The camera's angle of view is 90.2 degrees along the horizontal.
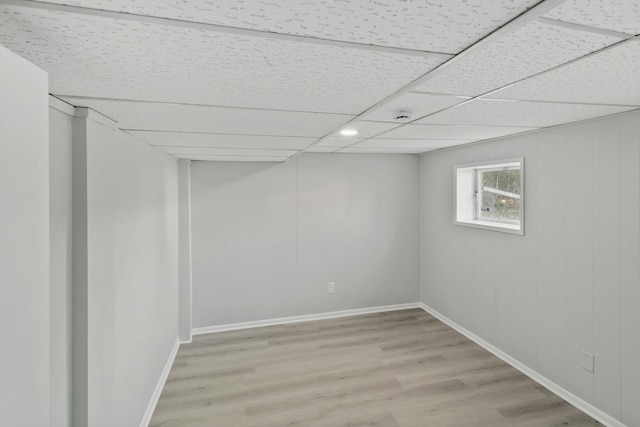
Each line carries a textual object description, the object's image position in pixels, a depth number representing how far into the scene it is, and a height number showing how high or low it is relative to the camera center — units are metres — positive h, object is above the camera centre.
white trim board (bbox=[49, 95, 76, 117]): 1.25 +0.45
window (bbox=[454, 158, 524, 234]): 3.04 +0.17
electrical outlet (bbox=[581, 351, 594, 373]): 2.29 -1.10
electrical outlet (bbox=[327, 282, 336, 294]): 4.16 -0.98
